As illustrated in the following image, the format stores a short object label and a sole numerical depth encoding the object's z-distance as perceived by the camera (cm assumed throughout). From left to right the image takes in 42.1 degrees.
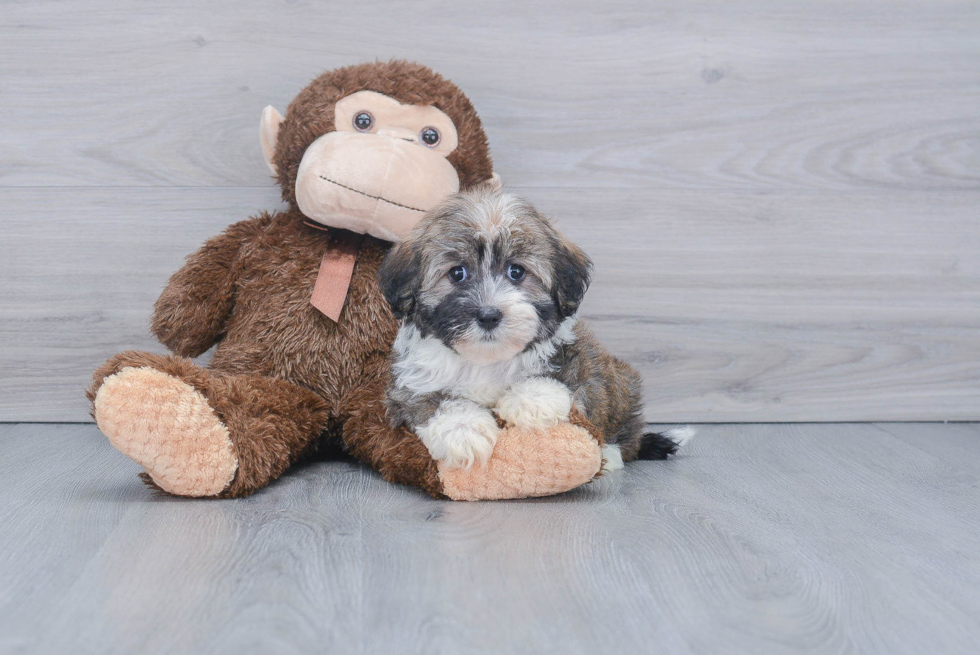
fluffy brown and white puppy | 81
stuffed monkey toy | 87
